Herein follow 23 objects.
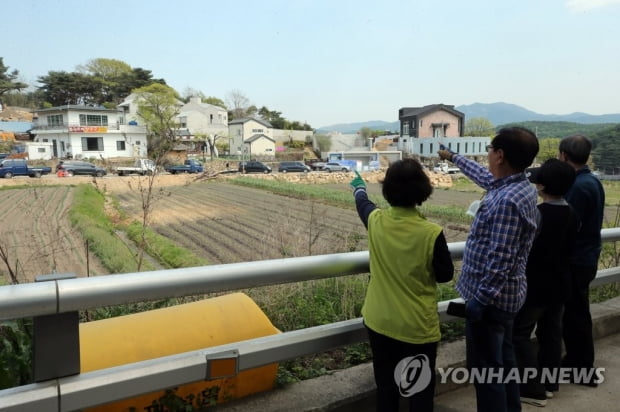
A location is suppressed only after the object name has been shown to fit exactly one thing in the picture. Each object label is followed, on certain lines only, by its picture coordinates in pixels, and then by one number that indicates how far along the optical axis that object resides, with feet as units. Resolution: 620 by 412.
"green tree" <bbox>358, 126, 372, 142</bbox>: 302.45
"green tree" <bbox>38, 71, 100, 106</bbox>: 256.73
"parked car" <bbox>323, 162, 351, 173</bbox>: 179.91
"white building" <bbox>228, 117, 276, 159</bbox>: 242.99
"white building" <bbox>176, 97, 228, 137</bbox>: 256.93
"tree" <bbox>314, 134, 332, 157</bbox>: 273.13
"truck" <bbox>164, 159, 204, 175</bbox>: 148.46
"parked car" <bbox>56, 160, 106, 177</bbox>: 134.82
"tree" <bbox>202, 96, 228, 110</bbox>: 341.78
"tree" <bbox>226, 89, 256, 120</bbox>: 337.89
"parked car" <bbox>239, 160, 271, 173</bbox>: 173.41
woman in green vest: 7.18
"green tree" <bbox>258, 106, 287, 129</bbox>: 320.70
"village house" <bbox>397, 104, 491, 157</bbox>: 127.13
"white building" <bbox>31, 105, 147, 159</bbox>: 180.86
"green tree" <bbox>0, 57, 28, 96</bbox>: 251.60
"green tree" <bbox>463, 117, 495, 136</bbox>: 288.92
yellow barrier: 6.68
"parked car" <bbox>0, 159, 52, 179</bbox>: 128.57
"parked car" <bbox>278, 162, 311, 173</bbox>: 184.24
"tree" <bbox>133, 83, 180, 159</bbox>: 202.39
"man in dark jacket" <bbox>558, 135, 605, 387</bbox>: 10.55
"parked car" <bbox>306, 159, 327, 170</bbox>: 196.17
